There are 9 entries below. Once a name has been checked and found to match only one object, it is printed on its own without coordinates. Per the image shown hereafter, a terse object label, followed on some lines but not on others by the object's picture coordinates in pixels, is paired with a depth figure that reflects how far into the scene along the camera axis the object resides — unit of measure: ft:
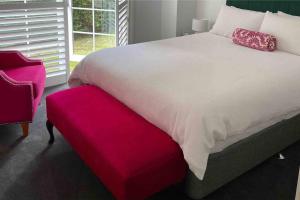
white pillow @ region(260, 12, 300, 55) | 9.92
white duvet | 6.34
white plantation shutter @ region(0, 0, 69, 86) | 10.78
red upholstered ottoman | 5.82
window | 13.81
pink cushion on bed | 10.13
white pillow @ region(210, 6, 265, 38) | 11.22
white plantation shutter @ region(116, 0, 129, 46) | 13.28
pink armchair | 8.38
